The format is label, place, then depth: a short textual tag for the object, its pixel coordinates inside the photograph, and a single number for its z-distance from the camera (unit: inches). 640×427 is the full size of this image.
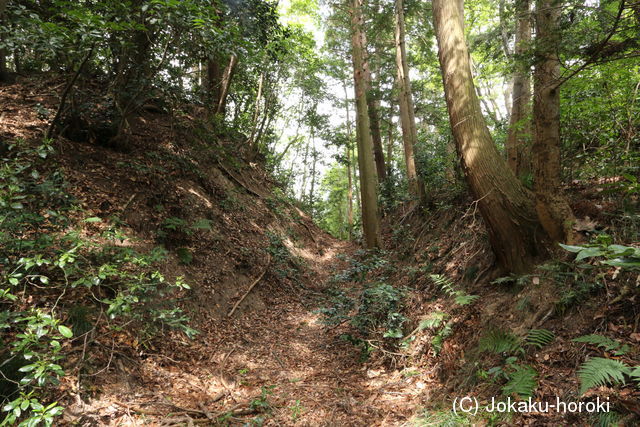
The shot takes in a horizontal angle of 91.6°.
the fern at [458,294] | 157.0
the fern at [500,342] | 122.6
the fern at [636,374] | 74.4
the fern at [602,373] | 84.1
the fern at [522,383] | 101.4
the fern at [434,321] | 162.7
